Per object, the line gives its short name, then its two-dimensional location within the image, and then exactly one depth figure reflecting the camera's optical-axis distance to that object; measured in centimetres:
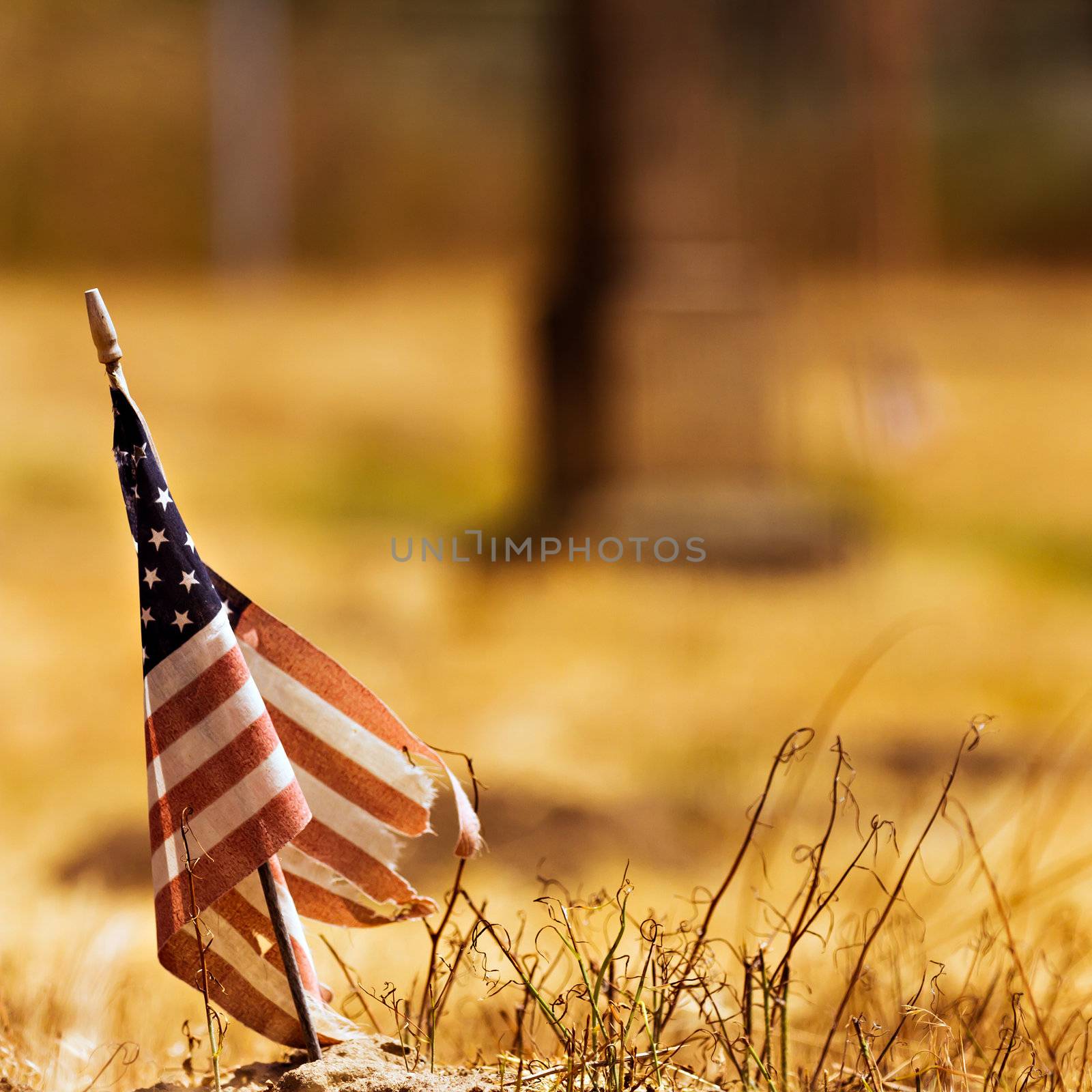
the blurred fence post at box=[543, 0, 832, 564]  1348
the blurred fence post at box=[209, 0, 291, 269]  4212
